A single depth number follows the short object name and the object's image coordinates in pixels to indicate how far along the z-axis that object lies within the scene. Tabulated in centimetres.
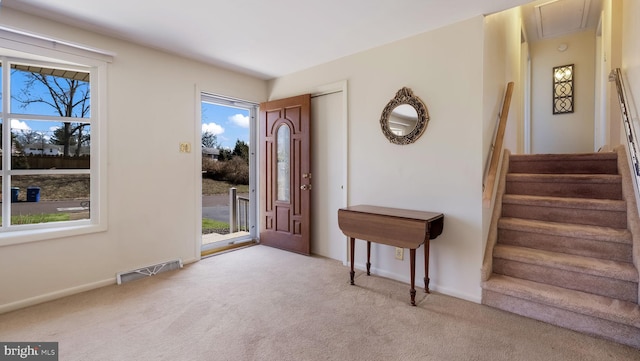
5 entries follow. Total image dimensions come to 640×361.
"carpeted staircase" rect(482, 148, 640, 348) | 191
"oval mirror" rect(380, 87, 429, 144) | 269
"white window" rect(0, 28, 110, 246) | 234
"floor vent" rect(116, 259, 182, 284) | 275
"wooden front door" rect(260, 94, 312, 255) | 361
